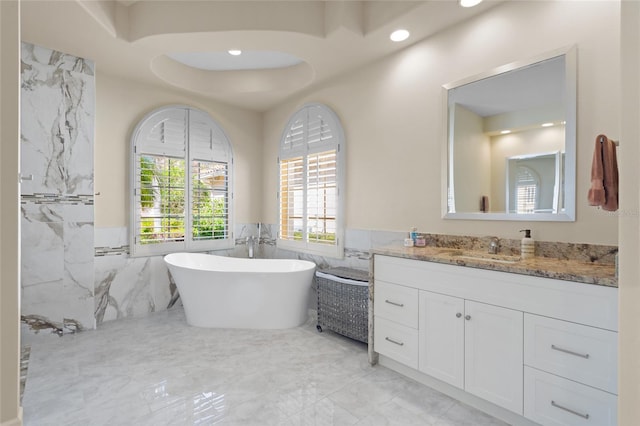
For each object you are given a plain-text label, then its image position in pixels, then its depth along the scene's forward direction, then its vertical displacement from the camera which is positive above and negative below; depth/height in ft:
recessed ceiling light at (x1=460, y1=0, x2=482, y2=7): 7.59 +4.86
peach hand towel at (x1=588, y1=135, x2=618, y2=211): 5.28 +0.59
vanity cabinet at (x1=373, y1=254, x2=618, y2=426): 5.04 -2.31
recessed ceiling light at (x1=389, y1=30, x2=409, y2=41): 8.87 +4.85
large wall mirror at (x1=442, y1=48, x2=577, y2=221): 6.75 +1.60
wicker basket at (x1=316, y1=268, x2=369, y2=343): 9.40 -2.70
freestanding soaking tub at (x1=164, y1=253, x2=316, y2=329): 10.69 -2.78
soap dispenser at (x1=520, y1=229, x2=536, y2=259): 6.82 -0.74
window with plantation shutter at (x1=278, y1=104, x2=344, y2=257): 11.86 +1.15
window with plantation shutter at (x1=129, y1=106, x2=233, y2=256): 12.40 +1.16
